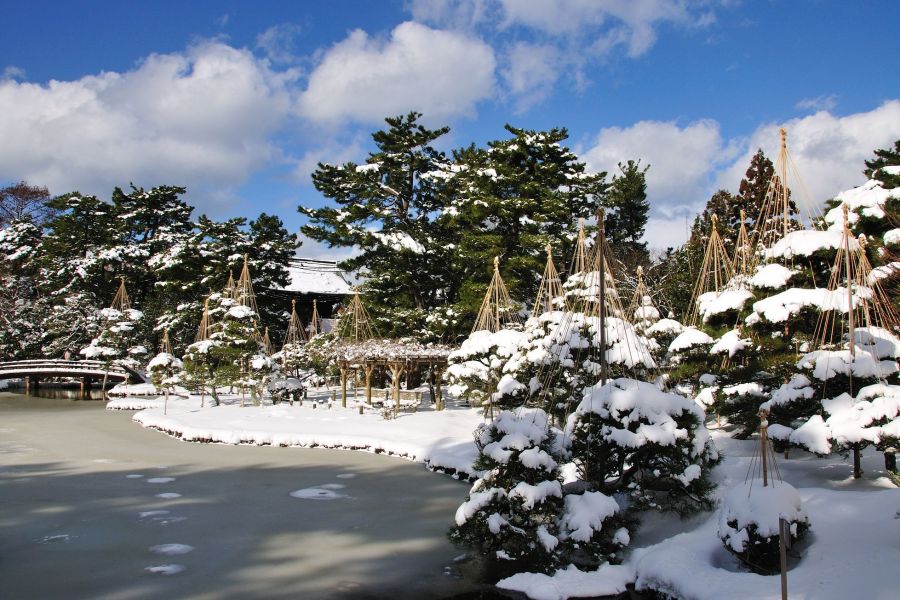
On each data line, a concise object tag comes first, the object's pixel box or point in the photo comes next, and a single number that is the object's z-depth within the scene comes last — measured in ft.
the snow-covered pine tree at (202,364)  60.49
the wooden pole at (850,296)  20.12
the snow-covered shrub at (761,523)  16.22
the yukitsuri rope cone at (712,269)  36.13
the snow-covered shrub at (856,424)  18.75
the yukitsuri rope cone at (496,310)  47.65
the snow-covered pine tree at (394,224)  63.00
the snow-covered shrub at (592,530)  18.48
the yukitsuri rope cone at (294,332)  74.33
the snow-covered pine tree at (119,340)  79.25
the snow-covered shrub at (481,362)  41.96
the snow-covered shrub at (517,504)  18.47
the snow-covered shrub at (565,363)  26.53
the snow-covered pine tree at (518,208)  56.90
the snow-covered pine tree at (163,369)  64.09
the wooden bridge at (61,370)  79.36
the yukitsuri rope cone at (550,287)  40.35
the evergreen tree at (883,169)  26.14
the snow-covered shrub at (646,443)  19.49
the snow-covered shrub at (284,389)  60.54
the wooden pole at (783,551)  13.35
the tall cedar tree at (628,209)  82.07
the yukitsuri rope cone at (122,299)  82.89
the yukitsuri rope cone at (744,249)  33.22
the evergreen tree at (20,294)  88.53
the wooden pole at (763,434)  15.46
